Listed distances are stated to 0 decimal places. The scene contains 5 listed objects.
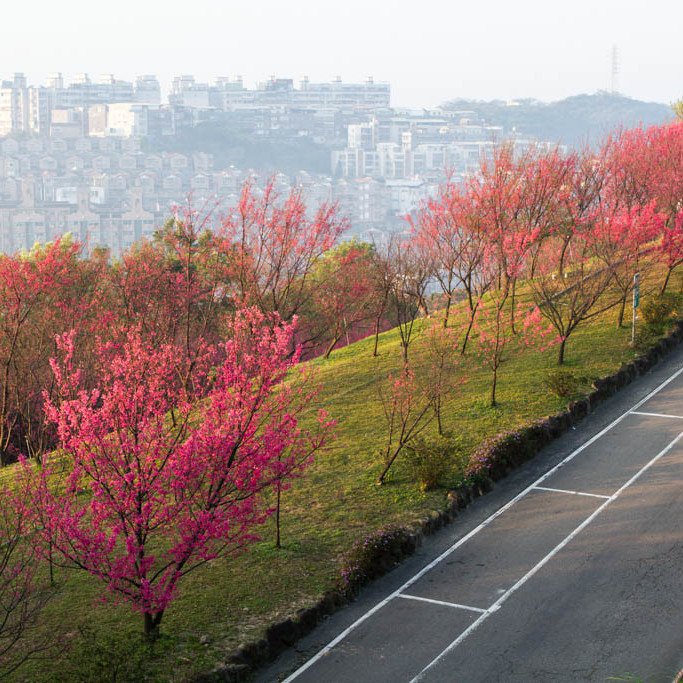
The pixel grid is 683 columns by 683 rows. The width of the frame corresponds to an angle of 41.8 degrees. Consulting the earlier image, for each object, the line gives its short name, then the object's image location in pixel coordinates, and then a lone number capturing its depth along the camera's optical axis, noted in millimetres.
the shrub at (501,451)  17719
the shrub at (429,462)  17141
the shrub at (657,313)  27109
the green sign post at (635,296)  25317
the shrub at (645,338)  25531
